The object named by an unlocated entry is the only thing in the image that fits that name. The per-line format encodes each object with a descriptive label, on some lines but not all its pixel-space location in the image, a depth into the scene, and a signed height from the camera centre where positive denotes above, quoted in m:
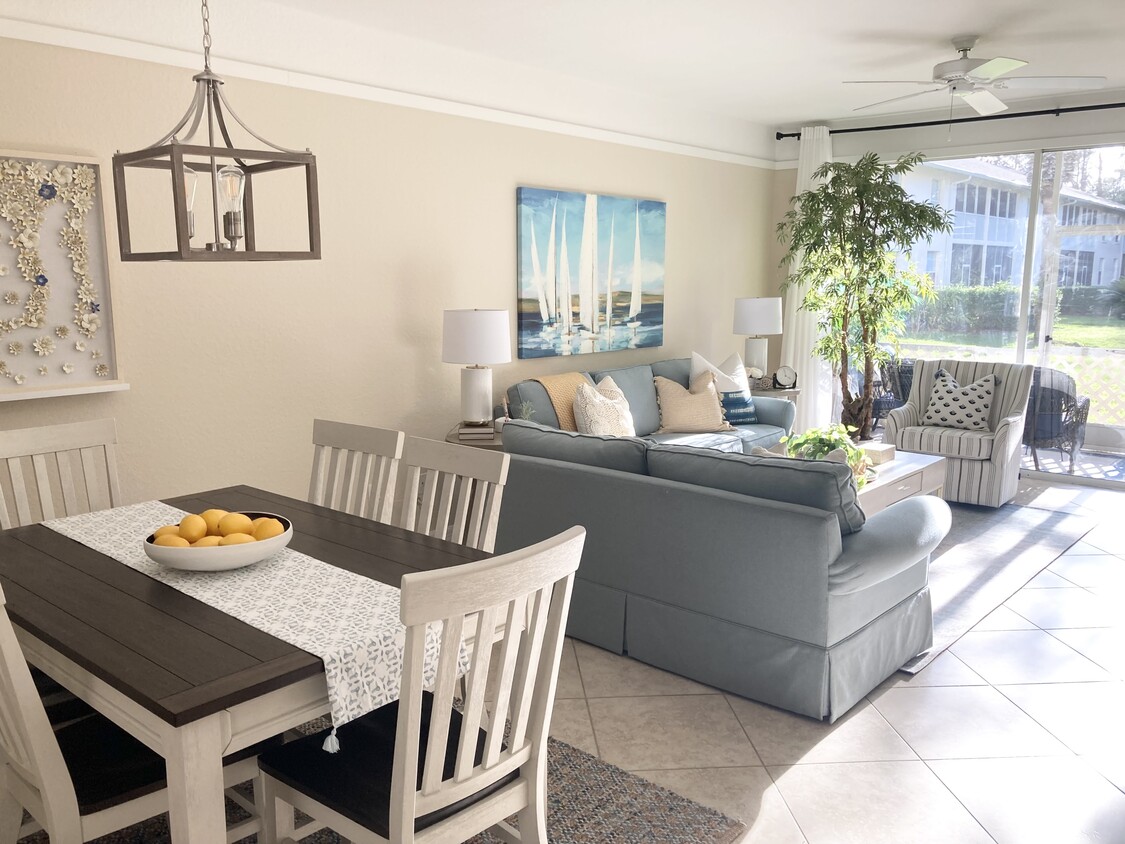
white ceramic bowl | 2.07 -0.66
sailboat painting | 5.47 +0.00
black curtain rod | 6.03 +1.11
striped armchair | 5.57 -1.07
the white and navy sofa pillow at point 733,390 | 6.10 -0.79
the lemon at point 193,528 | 2.16 -0.61
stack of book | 4.66 -0.82
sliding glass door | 6.22 -0.06
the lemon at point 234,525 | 2.21 -0.62
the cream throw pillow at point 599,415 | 5.06 -0.80
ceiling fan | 4.39 +0.99
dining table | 1.53 -0.72
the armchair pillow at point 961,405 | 5.88 -0.87
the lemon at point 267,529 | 2.20 -0.63
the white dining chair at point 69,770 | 1.65 -1.00
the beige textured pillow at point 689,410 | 5.81 -0.88
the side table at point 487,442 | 4.62 -0.87
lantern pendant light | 1.93 +0.21
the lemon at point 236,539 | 2.15 -0.63
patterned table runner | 1.73 -0.72
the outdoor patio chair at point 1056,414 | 6.32 -1.00
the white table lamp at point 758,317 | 6.57 -0.32
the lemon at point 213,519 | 2.22 -0.61
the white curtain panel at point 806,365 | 7.36 -0.75
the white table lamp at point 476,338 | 4.51 -0.32
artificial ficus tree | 5.91 +0.11
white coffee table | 4.32 -1.06
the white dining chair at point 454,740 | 1.55 -0.92
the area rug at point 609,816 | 2.36 -1.48
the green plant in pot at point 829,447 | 4.31 -0.84
